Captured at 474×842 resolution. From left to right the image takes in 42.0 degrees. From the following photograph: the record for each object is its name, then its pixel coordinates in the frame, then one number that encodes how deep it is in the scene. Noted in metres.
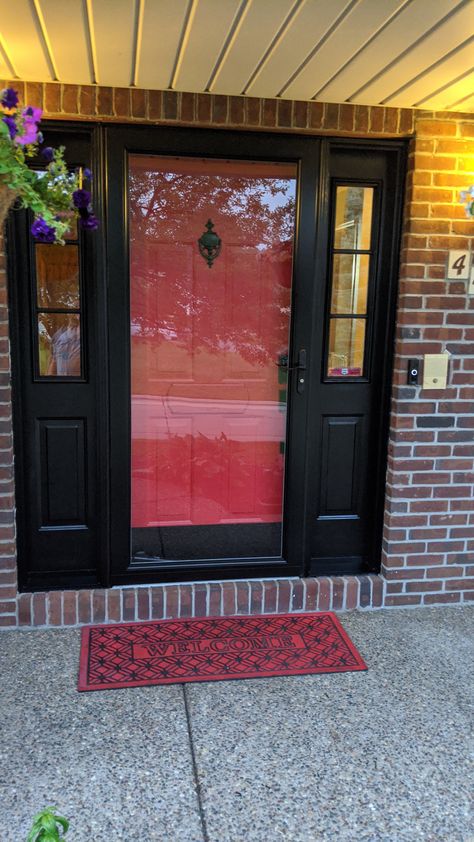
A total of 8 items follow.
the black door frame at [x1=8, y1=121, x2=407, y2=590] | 2.84
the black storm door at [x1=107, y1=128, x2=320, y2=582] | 2.96
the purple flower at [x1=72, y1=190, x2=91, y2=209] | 1.82
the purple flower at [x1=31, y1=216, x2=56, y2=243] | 1.66
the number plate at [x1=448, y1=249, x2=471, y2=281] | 3.04
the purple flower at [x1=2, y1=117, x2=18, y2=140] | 1.57
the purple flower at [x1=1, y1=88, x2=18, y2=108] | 1.62
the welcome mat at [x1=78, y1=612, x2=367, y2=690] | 2.63
